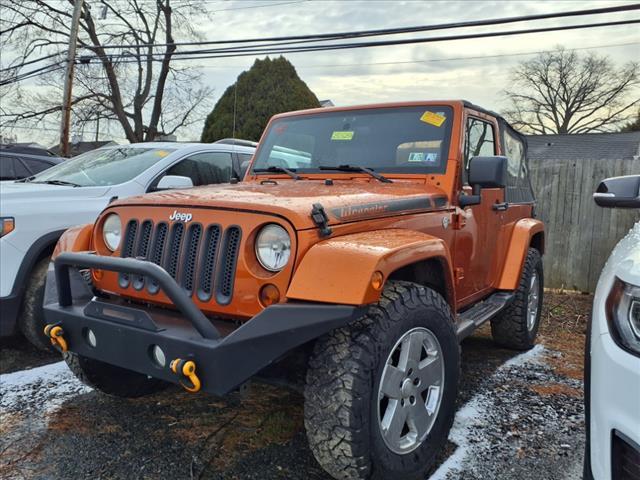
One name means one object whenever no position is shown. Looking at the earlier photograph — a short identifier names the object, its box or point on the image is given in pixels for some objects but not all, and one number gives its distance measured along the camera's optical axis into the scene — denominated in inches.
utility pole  594.5
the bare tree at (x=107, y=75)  911.7
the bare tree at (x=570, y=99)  1322.6
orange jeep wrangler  82.4
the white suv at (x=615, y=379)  63.4
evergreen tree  937.5
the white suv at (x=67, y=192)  153.1
